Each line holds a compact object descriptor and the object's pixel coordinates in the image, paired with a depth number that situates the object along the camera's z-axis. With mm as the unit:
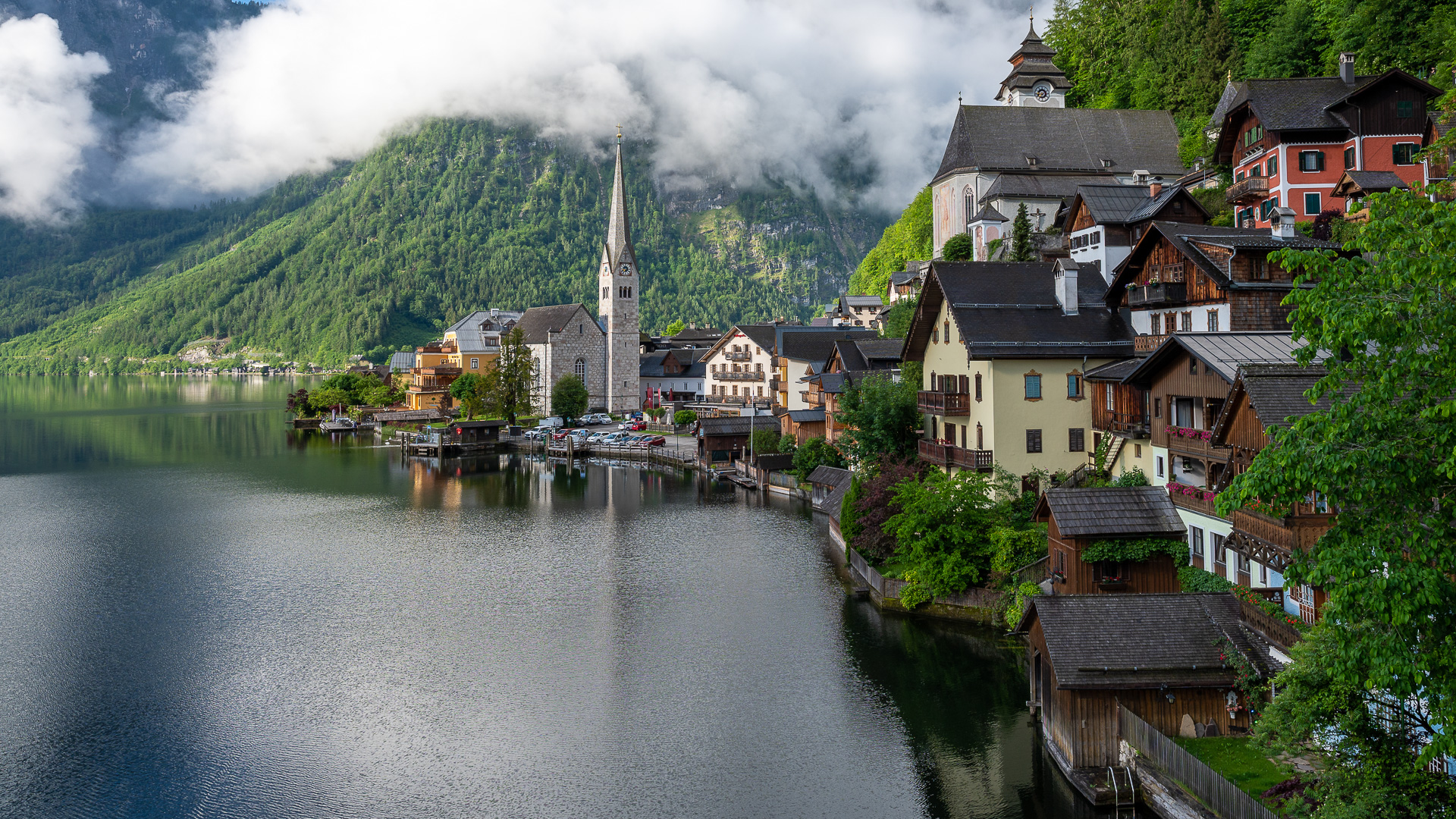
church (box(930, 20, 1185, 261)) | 77188
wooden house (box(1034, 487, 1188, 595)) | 29938
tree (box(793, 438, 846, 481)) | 64062
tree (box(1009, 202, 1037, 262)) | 62688
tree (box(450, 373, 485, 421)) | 116375
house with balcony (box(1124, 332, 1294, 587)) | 28078
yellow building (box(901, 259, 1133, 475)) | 39969
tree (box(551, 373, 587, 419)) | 114312
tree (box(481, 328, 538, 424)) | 111000
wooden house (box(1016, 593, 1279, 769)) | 22031
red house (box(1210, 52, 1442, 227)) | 49562
